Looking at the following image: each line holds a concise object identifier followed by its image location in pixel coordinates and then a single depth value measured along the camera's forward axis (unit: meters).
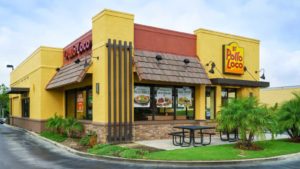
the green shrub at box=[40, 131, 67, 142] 17.90
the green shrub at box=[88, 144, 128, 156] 12.54
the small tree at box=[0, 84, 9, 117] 55.78
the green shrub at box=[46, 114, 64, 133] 18.18
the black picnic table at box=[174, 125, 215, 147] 14.24
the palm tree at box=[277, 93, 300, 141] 15.93
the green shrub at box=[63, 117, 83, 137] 17.41
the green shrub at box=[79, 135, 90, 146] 15.34
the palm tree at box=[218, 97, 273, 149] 13.20
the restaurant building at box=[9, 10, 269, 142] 15.66
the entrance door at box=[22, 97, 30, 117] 27.55
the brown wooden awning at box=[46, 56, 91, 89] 16.13
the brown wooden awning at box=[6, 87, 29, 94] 26.25
